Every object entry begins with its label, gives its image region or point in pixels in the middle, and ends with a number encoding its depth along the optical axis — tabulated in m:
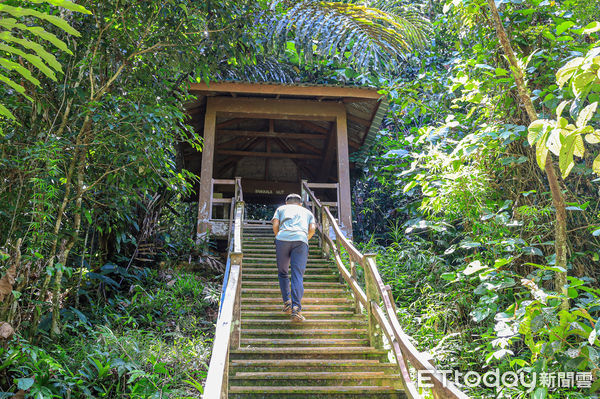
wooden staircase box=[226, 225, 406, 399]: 4.04
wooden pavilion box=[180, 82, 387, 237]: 9.32
